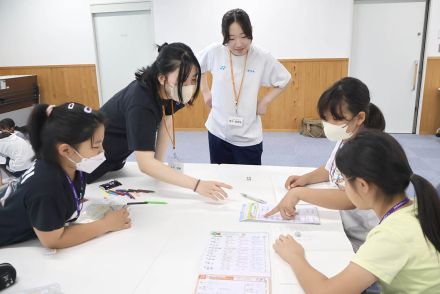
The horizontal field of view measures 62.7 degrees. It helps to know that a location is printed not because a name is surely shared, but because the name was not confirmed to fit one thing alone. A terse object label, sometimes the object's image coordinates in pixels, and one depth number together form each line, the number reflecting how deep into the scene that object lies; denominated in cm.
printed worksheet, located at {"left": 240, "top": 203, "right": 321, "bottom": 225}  135
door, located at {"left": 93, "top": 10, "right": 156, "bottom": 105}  563
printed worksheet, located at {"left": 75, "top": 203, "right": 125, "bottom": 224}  139
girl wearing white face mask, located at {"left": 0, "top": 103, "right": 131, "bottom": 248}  115
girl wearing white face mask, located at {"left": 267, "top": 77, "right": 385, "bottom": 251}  140
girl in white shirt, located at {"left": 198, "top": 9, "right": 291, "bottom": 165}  227
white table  101
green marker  155
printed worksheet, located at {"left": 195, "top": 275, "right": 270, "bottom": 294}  96
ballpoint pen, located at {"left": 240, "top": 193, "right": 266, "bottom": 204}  154
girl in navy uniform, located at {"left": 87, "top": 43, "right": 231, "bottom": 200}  154
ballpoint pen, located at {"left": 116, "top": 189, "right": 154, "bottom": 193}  168
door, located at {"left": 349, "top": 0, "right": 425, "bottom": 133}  483
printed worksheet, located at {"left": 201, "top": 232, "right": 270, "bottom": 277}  105
